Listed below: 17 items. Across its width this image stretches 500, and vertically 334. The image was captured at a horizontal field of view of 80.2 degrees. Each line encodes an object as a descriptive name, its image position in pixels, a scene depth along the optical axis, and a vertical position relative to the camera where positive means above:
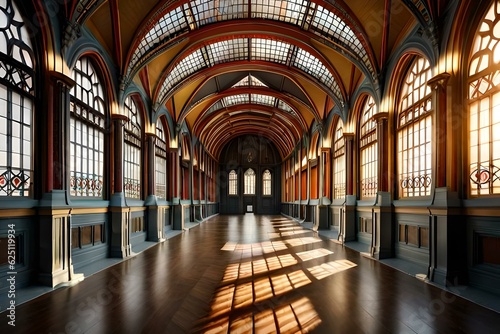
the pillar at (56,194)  7.21 -0.51
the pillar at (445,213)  7.32 -1.07
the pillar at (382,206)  10.62 -1.25
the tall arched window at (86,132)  9.39 +1.44
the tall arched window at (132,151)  13.29 +1.05
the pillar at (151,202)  14.87 -1.45
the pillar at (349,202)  14.29 -1.47
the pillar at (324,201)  19.11 -1.87
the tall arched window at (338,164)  17.62 +0.49
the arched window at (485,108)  6.73 +1.48
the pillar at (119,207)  10.93 -1.25
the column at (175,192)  19.31 -1.25
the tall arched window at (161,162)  17.78 +0.72
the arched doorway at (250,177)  44.91 -0.68
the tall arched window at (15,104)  6.64 +1.65
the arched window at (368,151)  13.08 +0.95
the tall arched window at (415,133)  9.26 +1.30
